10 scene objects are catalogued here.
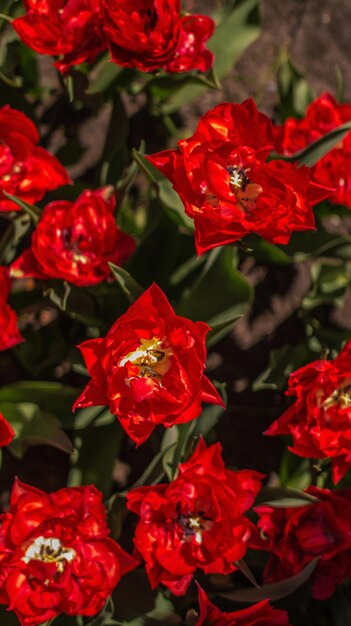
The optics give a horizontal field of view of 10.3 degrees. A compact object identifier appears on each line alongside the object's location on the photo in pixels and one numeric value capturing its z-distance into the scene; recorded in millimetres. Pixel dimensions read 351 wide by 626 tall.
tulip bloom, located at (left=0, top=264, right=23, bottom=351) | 1381
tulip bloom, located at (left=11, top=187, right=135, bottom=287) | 1376
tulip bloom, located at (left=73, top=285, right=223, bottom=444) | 1272
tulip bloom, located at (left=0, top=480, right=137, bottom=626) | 1317
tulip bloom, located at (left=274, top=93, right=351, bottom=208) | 1462
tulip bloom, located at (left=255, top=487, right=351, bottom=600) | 1387
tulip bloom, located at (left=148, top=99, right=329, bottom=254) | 1272
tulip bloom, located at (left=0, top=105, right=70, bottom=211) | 1393
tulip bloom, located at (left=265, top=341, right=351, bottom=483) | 1350
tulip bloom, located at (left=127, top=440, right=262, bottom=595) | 1338
